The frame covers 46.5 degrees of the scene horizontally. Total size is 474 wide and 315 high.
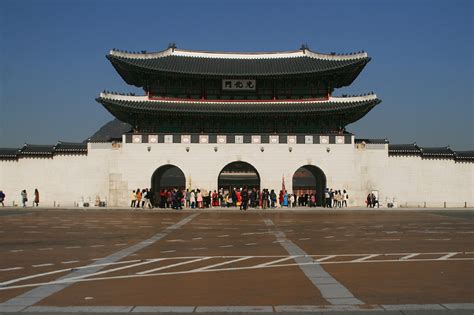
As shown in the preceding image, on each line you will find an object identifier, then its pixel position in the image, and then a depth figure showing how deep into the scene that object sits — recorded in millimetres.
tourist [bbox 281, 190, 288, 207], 47875
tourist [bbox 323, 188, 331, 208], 47812
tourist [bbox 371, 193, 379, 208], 48062
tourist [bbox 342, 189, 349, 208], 48631
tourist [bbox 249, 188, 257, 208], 49531
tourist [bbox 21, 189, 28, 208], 46188
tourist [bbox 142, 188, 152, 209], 46969
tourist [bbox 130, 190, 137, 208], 47438
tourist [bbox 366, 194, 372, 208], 47969
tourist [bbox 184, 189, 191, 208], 47875
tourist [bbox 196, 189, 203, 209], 46312
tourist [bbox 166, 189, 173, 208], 47594
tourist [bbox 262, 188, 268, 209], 46938
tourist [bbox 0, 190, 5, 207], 47125
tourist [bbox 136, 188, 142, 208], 47062
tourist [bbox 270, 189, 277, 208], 47669
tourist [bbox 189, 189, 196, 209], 47094
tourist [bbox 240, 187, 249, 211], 44516
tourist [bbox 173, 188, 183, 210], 45844
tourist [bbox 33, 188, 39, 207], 47156
